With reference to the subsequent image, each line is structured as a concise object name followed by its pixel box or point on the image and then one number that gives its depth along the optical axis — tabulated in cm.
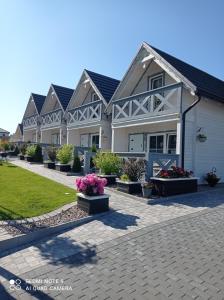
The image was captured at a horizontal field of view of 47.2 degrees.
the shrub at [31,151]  2003
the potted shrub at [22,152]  2229
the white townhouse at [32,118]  2853
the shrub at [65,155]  1516
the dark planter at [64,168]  1502
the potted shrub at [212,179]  1169
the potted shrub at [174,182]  902
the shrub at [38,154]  2000
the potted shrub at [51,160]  1648
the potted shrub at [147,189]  869
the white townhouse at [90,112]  1734
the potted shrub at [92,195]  684
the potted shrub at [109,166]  1115
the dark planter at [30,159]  1998
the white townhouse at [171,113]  1141
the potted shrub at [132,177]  942
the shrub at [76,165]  1453
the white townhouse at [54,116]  2261
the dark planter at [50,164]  1644
